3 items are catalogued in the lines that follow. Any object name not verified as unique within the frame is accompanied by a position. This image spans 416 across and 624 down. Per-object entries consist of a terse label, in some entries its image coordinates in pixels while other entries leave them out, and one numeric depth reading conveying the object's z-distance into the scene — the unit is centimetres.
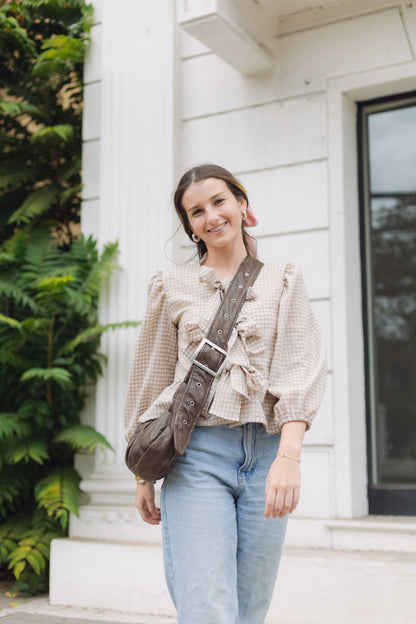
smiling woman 192
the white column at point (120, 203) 452
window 430
